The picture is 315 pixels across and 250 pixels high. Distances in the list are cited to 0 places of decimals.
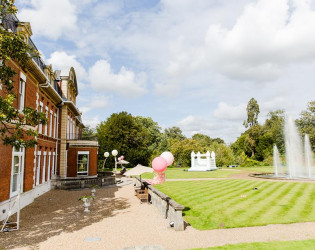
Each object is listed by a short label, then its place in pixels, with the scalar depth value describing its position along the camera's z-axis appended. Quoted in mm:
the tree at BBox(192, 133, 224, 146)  114706
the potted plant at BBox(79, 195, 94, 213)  12955
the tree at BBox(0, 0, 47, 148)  7410
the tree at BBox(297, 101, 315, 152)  58556
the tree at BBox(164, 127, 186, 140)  95500
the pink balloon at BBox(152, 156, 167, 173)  12125
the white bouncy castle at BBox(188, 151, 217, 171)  45531
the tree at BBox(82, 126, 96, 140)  88050
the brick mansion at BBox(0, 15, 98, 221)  13055
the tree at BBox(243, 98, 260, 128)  80375
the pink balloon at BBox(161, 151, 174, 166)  13273
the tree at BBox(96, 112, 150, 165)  48719
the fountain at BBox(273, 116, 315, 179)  33906
